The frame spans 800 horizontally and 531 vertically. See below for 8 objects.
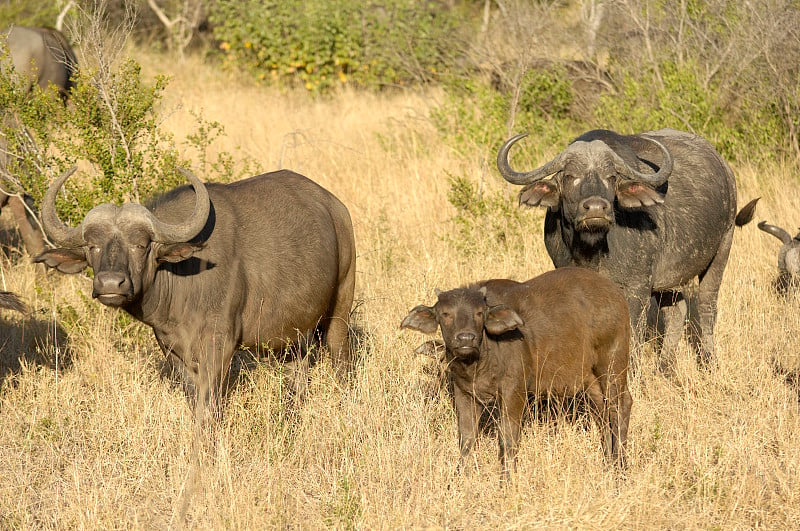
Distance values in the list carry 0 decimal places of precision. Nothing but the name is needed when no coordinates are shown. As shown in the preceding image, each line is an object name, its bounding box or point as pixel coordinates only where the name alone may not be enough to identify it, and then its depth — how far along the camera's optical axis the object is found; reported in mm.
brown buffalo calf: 10570
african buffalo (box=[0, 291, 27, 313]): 12266
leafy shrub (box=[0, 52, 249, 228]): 15305
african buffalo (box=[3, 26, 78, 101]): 23531
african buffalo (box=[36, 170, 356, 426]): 11242
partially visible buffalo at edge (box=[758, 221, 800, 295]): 17531
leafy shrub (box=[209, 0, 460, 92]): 34937
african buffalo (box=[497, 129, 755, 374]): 13242
